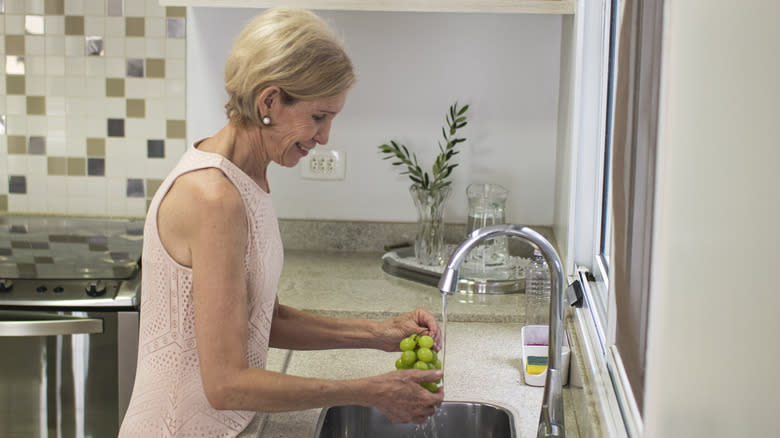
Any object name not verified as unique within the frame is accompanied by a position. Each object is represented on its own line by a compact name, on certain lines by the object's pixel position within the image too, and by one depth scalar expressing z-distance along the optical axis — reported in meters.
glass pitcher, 2.14
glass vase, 2.23
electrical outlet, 2.52
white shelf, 2.04
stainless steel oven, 1.85
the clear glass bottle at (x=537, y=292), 1.60
